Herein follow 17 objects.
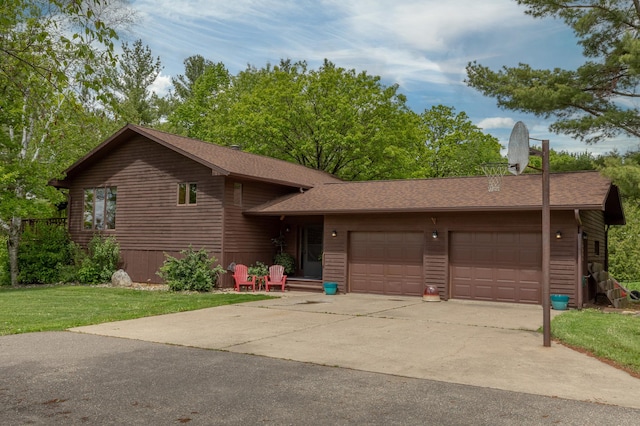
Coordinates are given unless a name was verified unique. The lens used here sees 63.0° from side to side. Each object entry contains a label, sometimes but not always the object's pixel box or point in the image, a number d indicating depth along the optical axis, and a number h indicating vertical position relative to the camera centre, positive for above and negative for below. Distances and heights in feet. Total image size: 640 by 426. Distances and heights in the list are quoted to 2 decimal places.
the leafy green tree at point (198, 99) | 129.41 +38.43
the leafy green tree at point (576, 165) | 62.34 +10.22
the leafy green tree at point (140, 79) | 136.46 +43.59
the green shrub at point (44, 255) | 66.69 -2.23
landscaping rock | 60.75 -4.62
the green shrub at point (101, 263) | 63.05 -2.91
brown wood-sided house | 46.68 +2.59
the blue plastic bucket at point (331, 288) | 54.29 -4.58
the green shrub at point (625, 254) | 81.15 -0.70
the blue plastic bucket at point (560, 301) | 43.47 -4.40
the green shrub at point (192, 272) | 54.95 -3.22
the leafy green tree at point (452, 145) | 129.70 +27.13
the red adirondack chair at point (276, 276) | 57.21 -3.66
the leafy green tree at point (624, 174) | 45.42 +6.60
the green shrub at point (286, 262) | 61.67 -2.25
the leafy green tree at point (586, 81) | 57.47 +19.14
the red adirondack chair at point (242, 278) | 56.24 -3.88
